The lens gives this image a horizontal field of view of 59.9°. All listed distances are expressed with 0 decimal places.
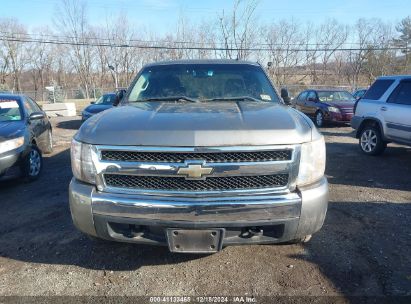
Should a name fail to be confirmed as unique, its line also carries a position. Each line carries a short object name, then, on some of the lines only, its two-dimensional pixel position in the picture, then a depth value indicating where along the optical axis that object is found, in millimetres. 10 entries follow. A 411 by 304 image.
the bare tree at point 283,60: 48188
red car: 14141
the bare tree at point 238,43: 34656
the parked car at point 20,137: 5703
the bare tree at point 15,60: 57812
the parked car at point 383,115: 7434
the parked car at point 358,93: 22267
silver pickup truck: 2684
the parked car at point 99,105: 14306
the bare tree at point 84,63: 55719
